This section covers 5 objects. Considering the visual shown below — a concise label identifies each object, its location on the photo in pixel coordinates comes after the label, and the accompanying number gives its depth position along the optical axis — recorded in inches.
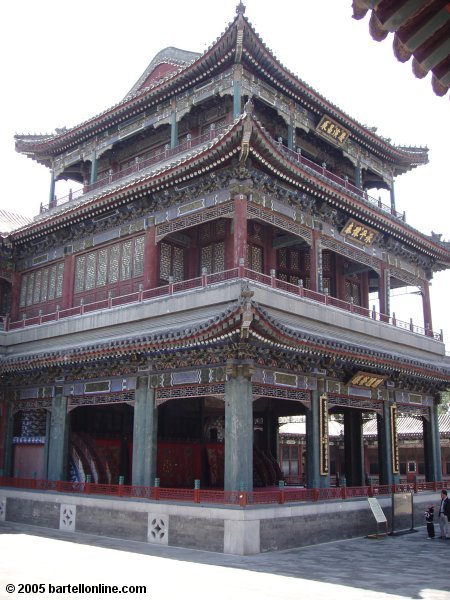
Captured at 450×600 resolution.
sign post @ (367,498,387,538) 694.5
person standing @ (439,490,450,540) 700.0
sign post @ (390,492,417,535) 735.1
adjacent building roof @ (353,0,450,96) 160.6
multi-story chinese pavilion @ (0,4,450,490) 679.1
